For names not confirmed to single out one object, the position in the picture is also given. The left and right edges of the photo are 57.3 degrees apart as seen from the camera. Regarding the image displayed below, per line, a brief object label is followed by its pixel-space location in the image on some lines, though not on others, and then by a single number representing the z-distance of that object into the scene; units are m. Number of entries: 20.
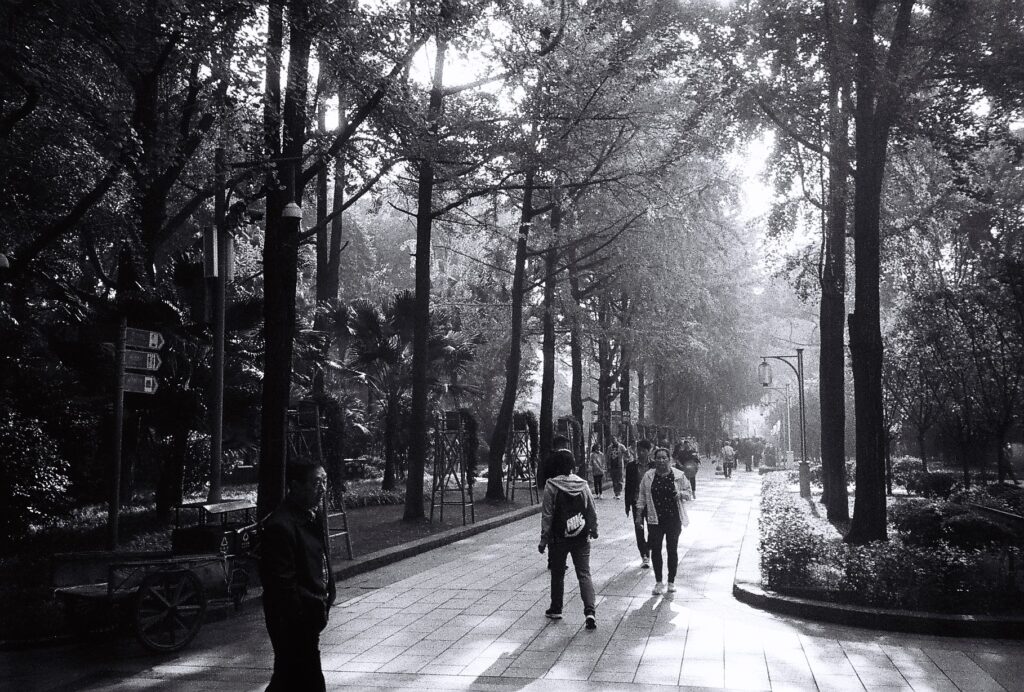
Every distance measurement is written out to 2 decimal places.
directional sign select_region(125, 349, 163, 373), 10.02
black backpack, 8.95
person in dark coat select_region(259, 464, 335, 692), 4.83
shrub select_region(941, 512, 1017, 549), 12.05
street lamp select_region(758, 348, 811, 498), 25.31
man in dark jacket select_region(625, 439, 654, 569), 16.93
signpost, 9.84
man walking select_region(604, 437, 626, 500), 29.66
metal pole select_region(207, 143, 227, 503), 11.90
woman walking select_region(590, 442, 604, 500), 27.28
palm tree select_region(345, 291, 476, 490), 27.83
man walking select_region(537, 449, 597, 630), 8.92
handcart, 8.17
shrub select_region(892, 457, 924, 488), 30.53
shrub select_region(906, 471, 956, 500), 23.66
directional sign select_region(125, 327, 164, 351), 9.92
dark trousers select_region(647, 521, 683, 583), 10.98
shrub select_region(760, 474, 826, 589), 10.35
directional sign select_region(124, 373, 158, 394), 9.98
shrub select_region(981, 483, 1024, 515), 19.72
